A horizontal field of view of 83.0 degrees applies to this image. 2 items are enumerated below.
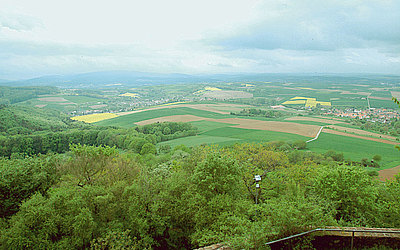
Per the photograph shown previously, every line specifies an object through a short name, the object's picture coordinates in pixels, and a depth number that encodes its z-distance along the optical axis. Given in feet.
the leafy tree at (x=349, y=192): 59.21
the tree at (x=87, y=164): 71.31
